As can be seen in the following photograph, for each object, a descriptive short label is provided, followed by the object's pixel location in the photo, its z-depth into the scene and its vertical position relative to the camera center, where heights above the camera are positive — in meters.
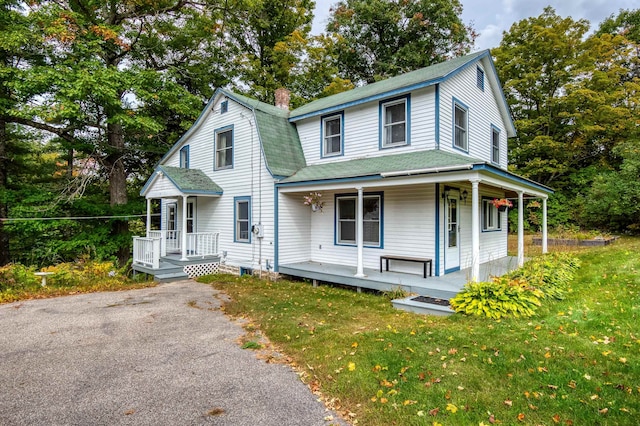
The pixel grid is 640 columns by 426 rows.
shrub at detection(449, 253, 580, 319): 5.80 -1.40
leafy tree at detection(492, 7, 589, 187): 20.91 +9.01
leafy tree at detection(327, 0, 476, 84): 26.56 +15.40
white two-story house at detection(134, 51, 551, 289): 8.58 +1.04
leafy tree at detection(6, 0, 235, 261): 13.19 +6.41
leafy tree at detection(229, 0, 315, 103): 22.20 +12.59
